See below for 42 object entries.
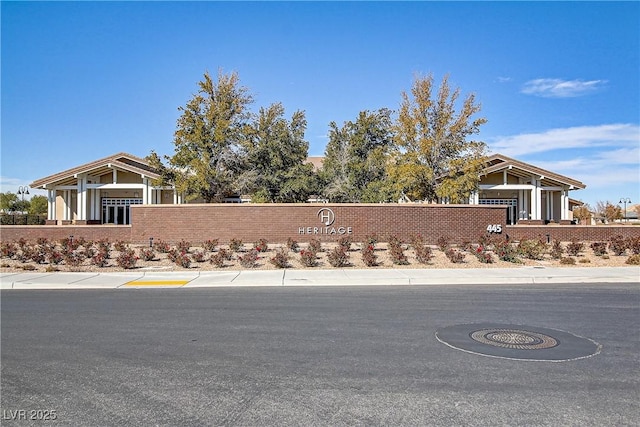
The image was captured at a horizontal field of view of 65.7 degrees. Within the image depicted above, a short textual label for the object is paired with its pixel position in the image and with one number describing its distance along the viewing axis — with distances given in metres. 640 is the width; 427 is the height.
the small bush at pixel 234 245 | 18.93
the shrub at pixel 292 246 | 18.94
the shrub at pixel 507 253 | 16.91
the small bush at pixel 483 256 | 16.57
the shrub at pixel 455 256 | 16.66
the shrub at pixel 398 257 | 16.45
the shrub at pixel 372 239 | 19.86
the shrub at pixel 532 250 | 17.75
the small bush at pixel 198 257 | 16.72
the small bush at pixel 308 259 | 16.05
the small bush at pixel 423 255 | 16.70
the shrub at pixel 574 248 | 18.33
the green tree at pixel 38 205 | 54.36
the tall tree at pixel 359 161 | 31.44
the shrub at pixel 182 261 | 15.82
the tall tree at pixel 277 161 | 30.25
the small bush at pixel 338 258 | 16.05
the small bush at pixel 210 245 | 18.97
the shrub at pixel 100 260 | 15.91
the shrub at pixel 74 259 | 16.12
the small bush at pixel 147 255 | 17.27
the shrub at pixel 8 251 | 17.86
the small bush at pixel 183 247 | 17.89
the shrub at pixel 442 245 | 19.06
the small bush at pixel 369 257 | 16.12
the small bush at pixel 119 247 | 18.62
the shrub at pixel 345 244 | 18.26
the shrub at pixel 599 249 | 18.23
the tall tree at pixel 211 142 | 27.47
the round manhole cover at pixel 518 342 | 6.00
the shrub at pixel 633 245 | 18.89
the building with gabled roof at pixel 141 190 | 33.88
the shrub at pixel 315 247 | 18.25
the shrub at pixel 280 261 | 15.85
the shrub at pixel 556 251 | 17.58
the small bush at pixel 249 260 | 15.99
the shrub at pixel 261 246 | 17.95
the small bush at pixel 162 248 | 18.39
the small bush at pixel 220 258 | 16.02
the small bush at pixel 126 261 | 15.49
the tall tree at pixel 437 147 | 27.30
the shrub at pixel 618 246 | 18.58
